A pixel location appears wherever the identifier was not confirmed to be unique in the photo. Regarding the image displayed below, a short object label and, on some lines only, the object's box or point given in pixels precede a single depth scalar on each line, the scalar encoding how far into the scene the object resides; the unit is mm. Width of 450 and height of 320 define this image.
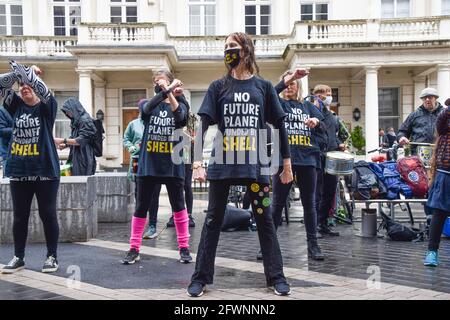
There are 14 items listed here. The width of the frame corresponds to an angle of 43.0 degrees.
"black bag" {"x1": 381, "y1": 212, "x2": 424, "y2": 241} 8078
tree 24250
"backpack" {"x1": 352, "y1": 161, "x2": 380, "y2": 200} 8547
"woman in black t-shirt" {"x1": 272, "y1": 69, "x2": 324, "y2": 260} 6523
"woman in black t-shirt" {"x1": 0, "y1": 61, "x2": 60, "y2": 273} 5820
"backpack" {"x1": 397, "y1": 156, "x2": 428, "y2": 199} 8711
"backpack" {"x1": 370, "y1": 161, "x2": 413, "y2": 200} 8625
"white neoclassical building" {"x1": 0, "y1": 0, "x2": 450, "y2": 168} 23141
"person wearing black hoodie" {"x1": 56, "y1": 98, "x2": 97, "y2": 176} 8741
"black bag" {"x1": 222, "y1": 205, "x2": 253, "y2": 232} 9297
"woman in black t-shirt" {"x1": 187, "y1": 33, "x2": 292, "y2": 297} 4895
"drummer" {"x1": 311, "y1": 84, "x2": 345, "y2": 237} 8434
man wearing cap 9023
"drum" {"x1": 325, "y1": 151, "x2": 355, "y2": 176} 8133
